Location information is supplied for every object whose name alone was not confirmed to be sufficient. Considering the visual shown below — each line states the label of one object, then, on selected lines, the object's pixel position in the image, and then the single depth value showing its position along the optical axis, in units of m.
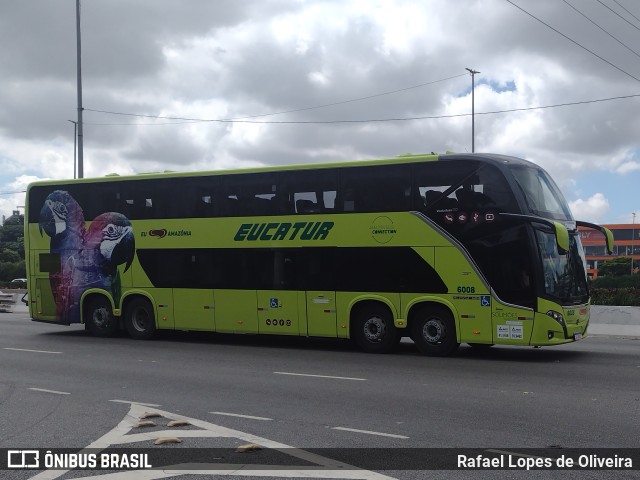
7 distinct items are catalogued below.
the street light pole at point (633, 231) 104.77
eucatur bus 14.79
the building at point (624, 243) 94.56
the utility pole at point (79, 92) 29.30
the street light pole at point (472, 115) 49.19
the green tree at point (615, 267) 74.94
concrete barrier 21.33
